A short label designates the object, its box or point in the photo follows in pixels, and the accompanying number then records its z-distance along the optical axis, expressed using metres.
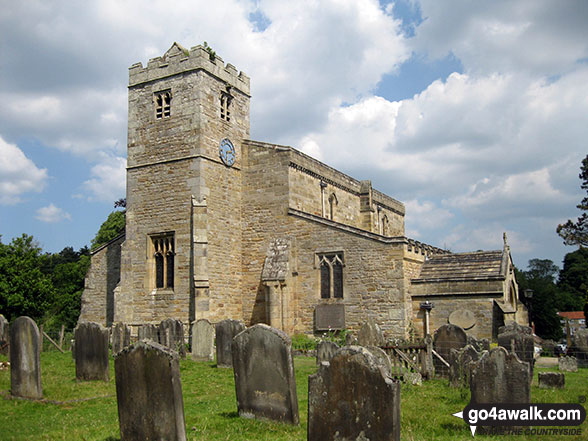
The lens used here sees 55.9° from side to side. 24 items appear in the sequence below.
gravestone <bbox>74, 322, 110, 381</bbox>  12.77
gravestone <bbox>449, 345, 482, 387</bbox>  11.84
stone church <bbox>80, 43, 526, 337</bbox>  21.27
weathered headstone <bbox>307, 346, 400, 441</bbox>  6.22
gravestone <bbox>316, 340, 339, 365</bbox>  14.49
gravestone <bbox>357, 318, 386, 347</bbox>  15.32
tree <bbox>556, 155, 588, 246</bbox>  38.34
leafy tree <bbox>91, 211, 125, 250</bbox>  39.97
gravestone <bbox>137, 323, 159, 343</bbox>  18.22
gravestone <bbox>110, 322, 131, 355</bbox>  17.95
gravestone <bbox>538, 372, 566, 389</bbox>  11.82
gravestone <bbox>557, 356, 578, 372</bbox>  16.56
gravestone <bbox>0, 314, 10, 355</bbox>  17.75
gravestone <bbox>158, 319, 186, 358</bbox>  17.77
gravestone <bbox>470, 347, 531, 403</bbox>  8.51
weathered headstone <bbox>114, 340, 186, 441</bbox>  7.04
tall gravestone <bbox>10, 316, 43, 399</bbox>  10.95
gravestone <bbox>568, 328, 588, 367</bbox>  18.31
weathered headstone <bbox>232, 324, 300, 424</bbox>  8.22
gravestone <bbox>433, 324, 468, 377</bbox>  13.88
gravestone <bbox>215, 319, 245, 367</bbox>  15.65
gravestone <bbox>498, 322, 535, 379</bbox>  13.93
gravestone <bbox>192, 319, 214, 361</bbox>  17.61
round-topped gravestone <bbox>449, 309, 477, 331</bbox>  20.59
